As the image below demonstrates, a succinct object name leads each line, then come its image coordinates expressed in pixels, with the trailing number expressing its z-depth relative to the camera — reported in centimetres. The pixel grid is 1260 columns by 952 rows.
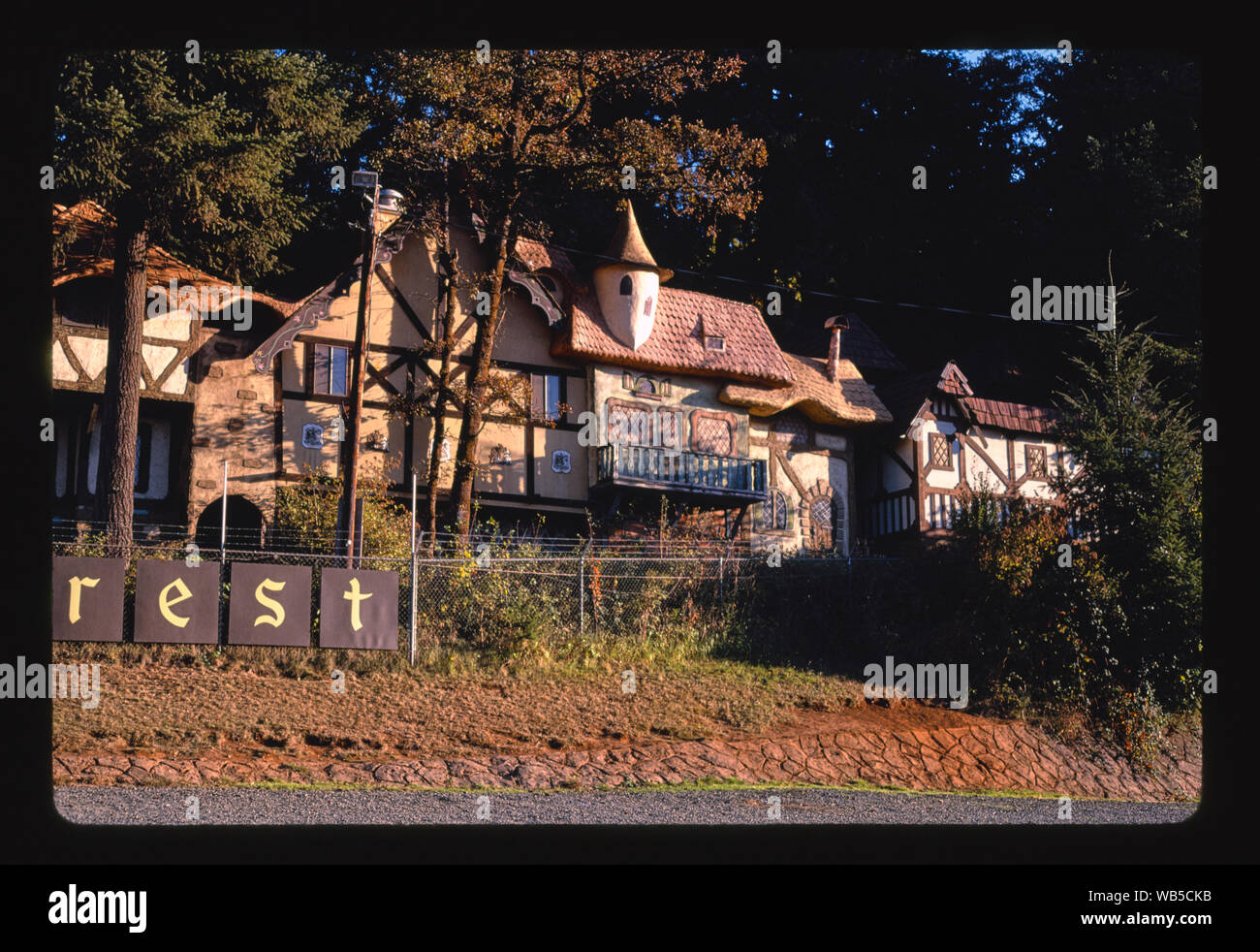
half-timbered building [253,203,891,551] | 2645
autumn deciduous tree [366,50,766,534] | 2644
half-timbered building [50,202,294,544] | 2470
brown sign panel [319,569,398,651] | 1959
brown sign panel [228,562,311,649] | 1880
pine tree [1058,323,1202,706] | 2339
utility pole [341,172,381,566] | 2288
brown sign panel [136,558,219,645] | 1825
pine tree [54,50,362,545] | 2172
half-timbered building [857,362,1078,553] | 3134
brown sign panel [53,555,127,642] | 1770
